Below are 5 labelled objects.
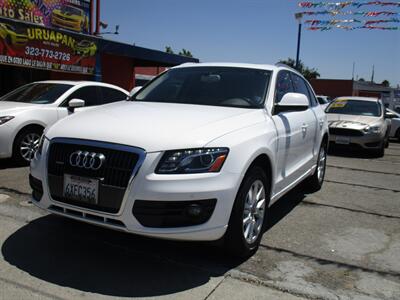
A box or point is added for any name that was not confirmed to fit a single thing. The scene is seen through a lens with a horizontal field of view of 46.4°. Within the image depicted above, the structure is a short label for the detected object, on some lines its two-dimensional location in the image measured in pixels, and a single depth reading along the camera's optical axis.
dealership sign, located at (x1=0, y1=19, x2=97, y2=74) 11.84
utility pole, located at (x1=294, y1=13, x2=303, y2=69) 20.30
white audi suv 3.42
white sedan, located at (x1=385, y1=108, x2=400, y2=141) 17.94
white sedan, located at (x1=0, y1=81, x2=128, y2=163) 7.48
